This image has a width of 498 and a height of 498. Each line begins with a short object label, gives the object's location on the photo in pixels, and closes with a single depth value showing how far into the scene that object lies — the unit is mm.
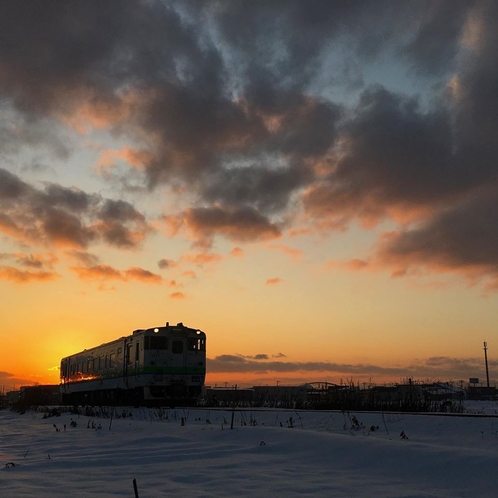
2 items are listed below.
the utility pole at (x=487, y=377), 104000
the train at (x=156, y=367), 27188
